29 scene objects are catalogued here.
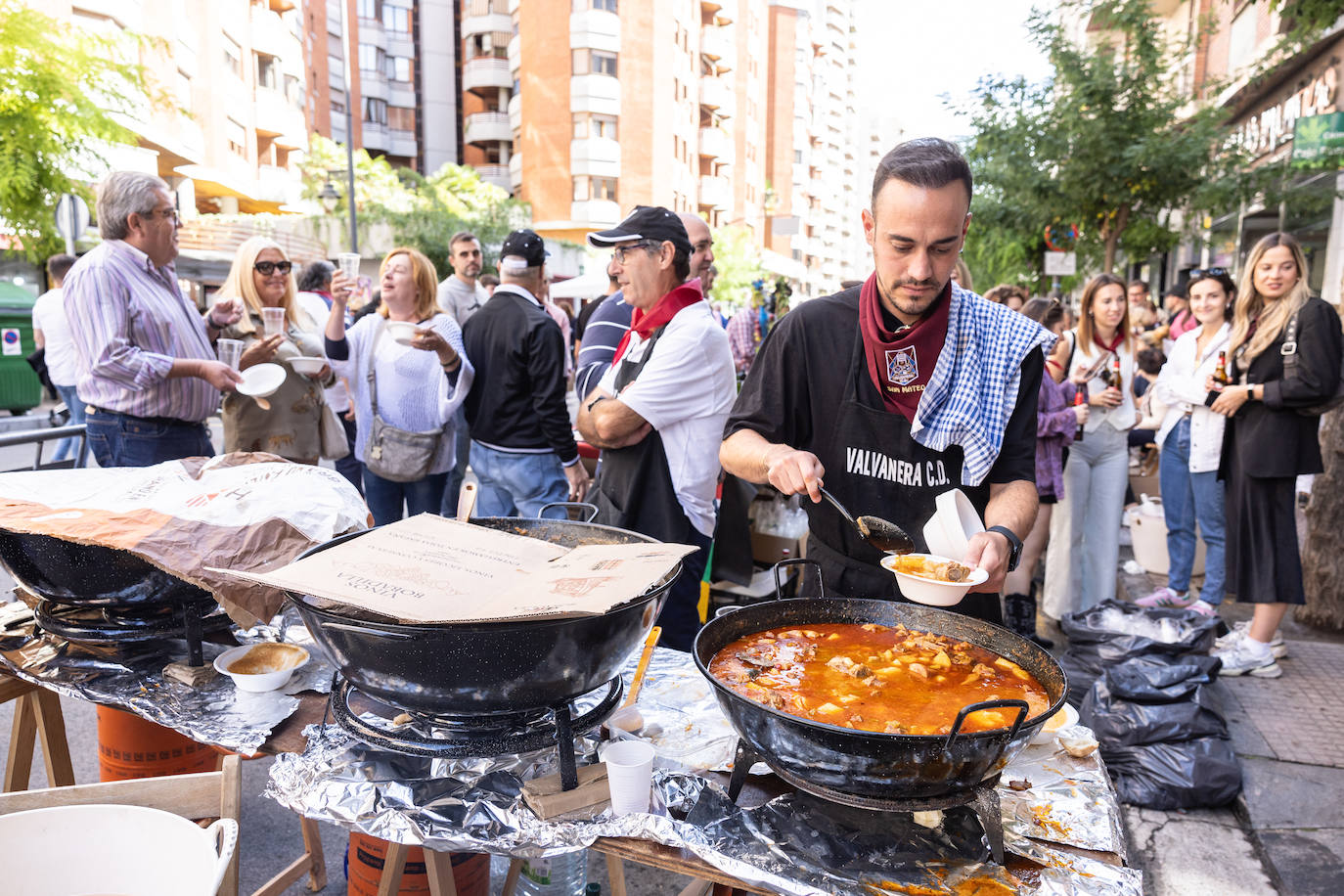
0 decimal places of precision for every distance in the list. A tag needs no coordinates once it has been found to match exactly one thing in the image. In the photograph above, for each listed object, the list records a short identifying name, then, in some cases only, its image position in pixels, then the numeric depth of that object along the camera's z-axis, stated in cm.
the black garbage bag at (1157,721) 375
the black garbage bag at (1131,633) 420
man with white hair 393
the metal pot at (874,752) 144
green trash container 1385
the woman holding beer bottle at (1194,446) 541
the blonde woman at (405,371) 517
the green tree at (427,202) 3669
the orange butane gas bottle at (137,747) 282
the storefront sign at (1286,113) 1225
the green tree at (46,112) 1460
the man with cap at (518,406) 501
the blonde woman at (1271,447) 473
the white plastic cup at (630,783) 174
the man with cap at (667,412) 363
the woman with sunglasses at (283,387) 495
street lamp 2934
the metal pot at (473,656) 165
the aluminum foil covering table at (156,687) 218
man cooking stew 220
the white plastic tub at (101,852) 157
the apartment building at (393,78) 5575
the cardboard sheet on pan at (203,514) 228
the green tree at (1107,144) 1206
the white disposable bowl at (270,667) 227
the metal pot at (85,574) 235
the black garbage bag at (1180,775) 367
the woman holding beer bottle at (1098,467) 565
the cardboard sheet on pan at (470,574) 165
